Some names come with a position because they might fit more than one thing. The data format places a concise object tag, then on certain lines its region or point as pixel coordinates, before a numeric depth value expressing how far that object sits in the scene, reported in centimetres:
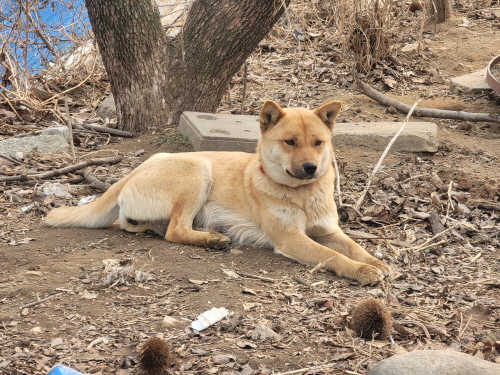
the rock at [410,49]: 1009
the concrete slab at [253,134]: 661
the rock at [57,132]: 779
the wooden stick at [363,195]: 571
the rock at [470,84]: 868
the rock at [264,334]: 348
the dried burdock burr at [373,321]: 349
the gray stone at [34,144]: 716
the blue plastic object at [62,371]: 287
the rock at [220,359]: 322
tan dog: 487
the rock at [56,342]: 333
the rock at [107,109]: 870
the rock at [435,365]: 274
